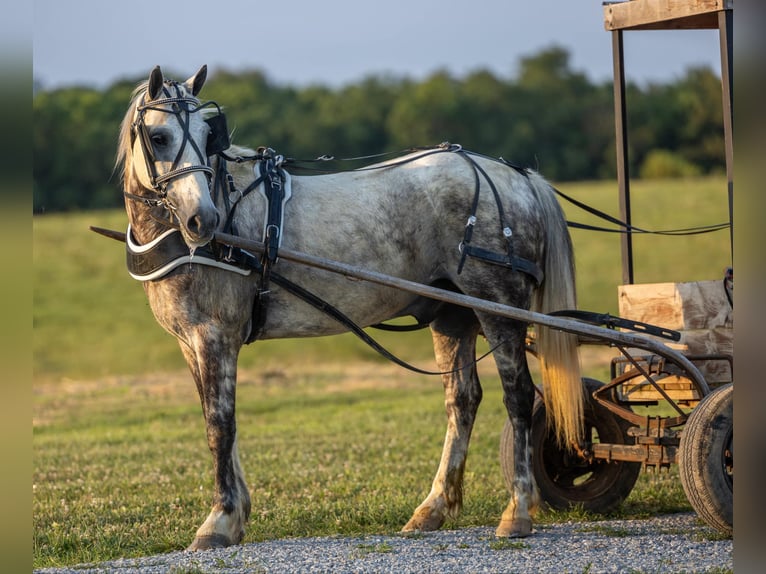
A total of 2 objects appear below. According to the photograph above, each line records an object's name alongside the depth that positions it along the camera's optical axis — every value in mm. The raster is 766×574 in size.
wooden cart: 12141
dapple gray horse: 12109
